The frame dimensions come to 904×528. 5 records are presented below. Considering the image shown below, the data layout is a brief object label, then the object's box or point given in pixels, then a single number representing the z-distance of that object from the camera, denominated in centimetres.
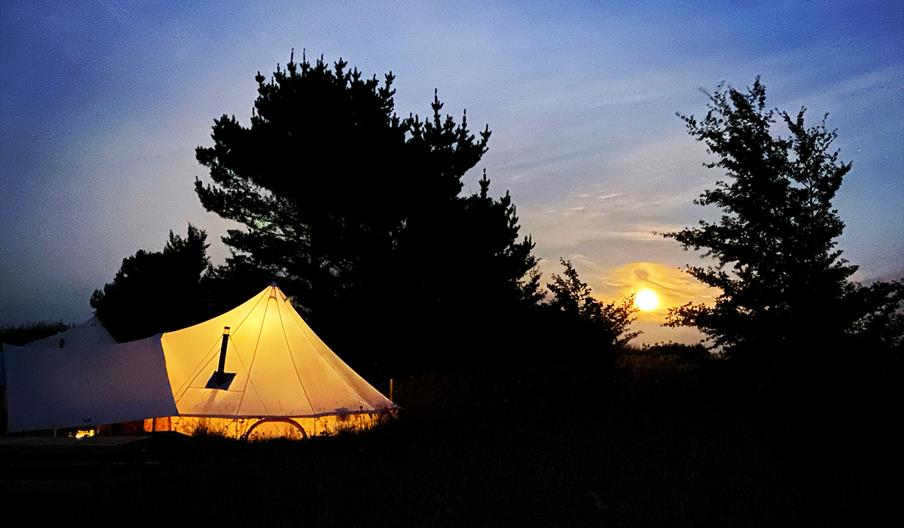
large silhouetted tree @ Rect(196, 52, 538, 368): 1981
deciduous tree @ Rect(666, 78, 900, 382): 1208
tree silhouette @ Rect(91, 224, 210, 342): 2355
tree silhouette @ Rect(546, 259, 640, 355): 1744
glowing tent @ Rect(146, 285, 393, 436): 1119
